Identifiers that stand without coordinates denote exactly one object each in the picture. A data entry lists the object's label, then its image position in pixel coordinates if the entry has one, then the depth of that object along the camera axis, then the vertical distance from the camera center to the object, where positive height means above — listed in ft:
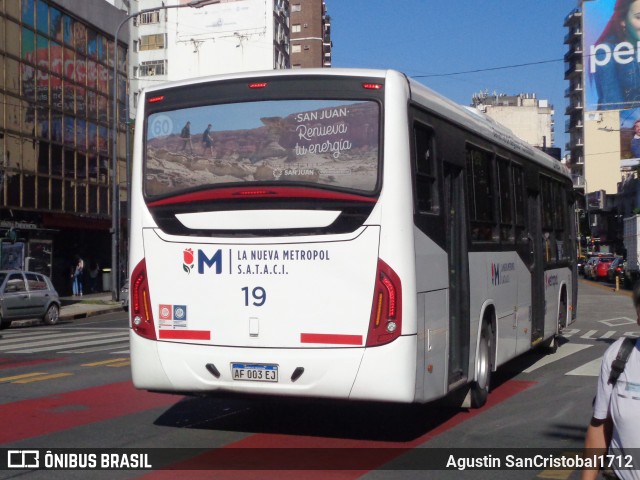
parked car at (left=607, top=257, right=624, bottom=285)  167.63 -4.36
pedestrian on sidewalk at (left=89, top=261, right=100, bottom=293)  151.23 -3.81
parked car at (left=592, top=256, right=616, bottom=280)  194.59 -4.42
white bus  25.71 +0.30
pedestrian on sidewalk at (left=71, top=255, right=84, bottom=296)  138.82 -3.44
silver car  85.87 -4.21
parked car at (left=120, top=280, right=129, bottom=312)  114.11 -5.74
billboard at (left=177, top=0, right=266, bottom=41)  272.31 +66.45
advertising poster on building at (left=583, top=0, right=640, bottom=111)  309.42 +62.39
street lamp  120.47 +3.16
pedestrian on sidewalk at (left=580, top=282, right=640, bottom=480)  13.71 -2.40
